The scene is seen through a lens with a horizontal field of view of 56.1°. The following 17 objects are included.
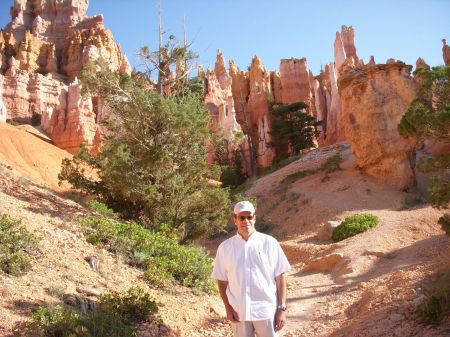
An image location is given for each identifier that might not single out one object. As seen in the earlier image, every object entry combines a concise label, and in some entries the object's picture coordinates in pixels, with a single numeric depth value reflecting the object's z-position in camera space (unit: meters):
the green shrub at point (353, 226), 15.45
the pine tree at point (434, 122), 8.35
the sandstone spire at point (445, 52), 52.31
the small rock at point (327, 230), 16.52
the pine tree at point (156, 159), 12.42
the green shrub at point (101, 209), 12.01
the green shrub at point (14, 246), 6.56
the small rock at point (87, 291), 6.83
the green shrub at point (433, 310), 5.42
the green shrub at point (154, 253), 8.97
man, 4.12
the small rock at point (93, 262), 8.02
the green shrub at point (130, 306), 6.42
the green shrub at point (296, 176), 24.65
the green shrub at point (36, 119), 45.97
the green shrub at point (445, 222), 7.73
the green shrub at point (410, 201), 18.03
